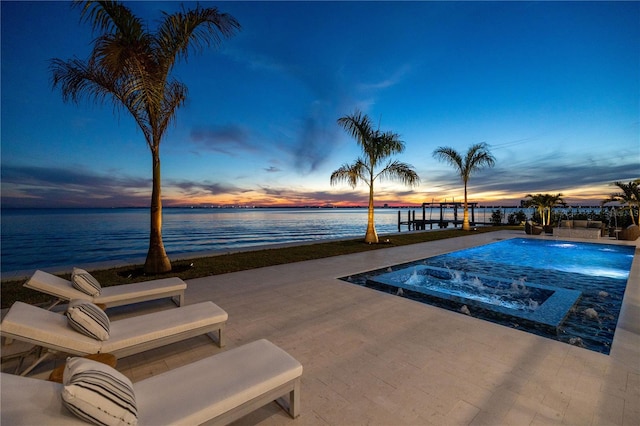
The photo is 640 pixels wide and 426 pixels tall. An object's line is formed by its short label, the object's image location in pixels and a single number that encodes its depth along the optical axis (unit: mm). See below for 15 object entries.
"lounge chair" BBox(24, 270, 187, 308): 3606
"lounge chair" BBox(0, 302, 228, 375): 2371
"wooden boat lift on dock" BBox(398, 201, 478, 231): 28778
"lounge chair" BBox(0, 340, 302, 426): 1450
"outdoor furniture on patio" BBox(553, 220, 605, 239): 14539
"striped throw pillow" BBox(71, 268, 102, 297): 3926
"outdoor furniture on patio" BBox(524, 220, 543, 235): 16531
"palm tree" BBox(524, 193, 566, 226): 19375
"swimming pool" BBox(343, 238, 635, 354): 4035
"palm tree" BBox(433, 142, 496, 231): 18594
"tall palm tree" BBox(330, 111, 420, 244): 11984
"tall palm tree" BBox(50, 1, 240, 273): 5988
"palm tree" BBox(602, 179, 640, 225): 16344
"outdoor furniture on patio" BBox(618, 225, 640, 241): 13656
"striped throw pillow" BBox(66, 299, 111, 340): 2609
